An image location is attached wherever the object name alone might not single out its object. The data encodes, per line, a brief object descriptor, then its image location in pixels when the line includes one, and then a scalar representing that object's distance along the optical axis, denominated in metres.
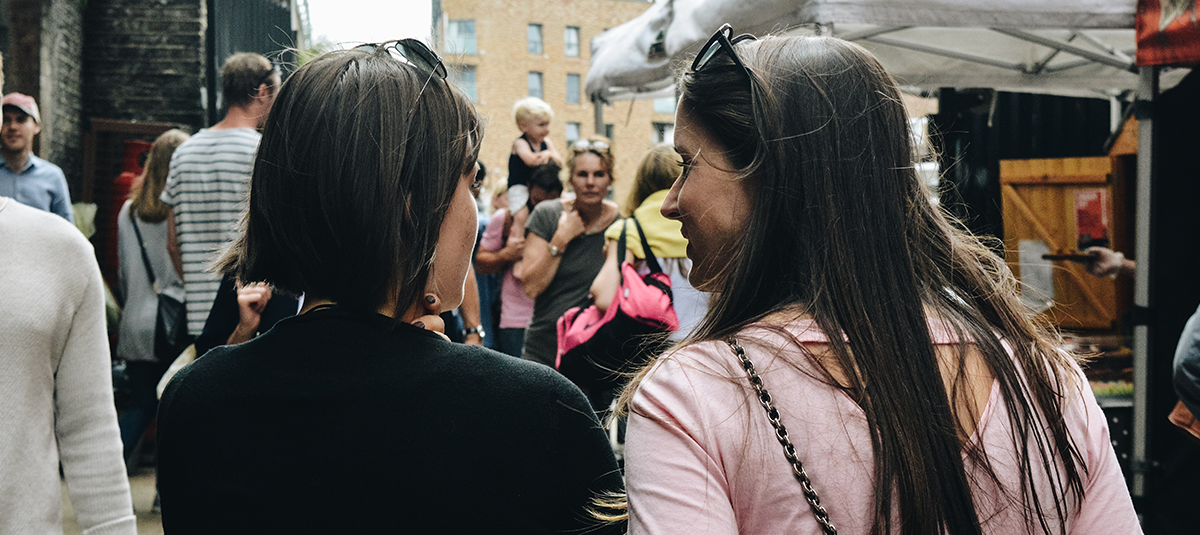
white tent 3.69
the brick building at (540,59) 48.41
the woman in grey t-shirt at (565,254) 4.52
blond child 6.21
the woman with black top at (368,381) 1.12
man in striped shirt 3.75
